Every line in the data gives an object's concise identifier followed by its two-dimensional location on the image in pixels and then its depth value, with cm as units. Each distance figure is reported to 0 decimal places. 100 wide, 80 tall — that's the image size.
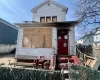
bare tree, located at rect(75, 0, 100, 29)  679
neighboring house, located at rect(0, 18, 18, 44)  1162
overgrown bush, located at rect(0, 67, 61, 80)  300
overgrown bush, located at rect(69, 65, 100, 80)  217
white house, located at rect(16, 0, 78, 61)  681
